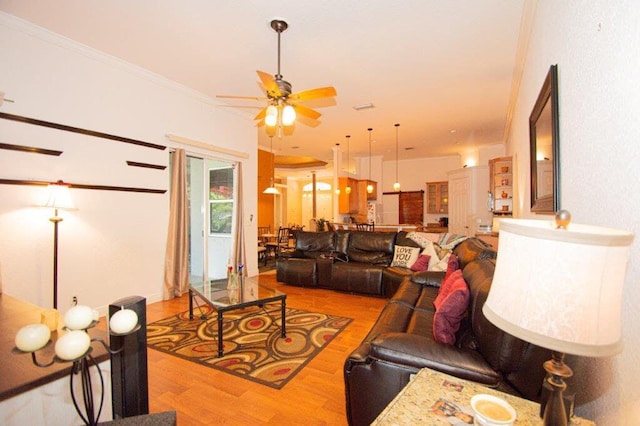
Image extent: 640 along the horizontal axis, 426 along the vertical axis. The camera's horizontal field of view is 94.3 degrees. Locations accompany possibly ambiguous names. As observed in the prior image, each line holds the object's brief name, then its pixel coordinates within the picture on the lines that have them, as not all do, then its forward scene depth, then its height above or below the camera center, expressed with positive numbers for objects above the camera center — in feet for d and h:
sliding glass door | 16.85 +0.07
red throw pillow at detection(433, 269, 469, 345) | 5.50 -1.87
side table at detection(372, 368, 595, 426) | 3.06 -2.12
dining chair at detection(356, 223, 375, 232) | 26.57 -0.96
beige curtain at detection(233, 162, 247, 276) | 17.63 -1.00
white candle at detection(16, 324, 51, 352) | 2.48 -1.04
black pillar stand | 3.82 -2.04
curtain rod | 14.40 +3.77
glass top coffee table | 8.73 -2.68
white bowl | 2.76 -1.92
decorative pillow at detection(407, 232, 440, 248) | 15.12 -1.13
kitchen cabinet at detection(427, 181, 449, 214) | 30.91 +2.04
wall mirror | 5.82 +1.57
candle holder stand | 2.73 -1.61
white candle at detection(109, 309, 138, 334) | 2.85 -1.03
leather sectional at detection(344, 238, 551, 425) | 4.14 -2.27
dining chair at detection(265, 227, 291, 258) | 26.06 -2.44
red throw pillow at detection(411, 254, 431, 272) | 13.67 -2.23
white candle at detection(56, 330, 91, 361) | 2.43 -1.08
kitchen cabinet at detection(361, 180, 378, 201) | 30.67 +2.57
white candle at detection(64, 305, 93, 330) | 2.70 -0.94
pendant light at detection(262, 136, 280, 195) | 23.54 +2.37
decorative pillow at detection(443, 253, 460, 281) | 9.55 -1.60
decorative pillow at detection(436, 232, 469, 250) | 13.87 -1.16
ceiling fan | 9.60 +4.05
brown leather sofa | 14.58 -2.51
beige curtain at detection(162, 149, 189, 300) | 14.21 -1.00
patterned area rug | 8.00 -4.02
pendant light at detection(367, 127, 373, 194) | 28.98 +2.77
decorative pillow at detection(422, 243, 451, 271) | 12.76 -1.79
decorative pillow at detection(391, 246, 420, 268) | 14.64 -2.00
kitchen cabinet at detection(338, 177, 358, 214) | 28.08 +1.89
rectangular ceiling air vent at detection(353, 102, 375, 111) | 17.00 +6.39
